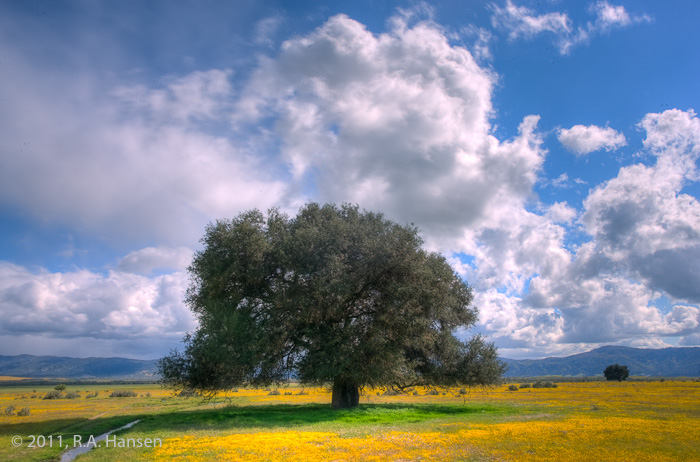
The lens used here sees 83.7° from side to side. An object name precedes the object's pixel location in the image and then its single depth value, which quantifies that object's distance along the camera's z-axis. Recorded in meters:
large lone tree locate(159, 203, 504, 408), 28.11
